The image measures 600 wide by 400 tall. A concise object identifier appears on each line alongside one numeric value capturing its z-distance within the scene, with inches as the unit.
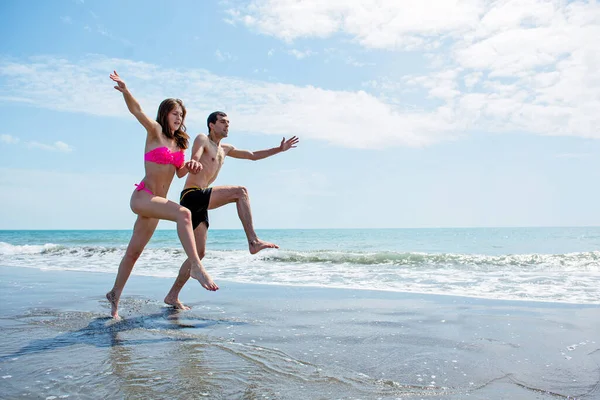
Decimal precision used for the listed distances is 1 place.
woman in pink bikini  184.5
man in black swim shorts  219.9
